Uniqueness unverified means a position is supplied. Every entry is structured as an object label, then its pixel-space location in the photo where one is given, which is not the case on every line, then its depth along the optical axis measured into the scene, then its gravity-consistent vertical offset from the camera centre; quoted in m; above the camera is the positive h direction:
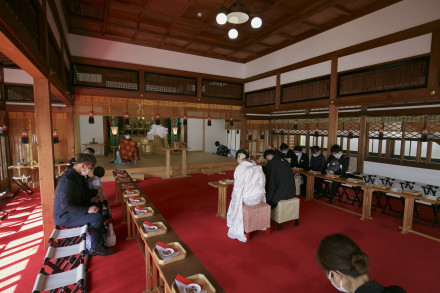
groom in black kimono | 4.82 -1.13
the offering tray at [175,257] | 2.22 -1.35
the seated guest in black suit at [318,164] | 7.31 -1.09
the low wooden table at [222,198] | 5.42 -1.71
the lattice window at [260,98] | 8.94 +1.50
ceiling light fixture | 4.32 +2.37
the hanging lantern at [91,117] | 7.94 +0.44
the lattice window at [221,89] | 9.77 +1.97
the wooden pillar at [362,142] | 8.98 -0.39
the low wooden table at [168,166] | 9.41 -1.58
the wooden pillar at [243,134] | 11.03 -0.14
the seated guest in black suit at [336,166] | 6.67 -1.04
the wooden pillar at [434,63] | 4.50 +1.50
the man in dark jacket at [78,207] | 3.53 -1.31
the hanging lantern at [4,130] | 6.93 -0.06
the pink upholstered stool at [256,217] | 4.23 -1.72
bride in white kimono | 4.39 -1.24
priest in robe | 9.86 -0.98
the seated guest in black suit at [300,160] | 7.90 -1.07
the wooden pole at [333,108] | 6.50 +0.76
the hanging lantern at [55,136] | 7.82 -0.28
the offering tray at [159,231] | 2.73 -1.33
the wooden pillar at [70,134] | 7.80 -0.18
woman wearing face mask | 1.41 -0.89
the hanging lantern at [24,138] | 7.43 -0.34
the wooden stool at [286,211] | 4.73 -1.78
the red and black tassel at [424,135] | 6.88 -0.04
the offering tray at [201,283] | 1.86 -1.38
